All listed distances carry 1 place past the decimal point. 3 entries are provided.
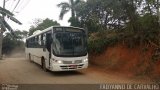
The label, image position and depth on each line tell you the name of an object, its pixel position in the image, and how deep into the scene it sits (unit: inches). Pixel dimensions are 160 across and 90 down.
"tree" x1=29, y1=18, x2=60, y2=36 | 1054.9
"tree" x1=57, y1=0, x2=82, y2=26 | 615.7
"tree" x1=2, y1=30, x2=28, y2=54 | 916.6
